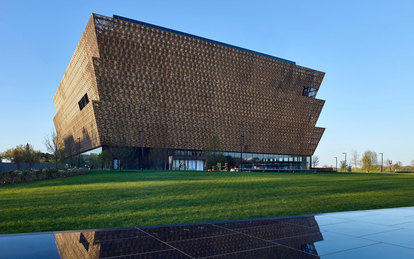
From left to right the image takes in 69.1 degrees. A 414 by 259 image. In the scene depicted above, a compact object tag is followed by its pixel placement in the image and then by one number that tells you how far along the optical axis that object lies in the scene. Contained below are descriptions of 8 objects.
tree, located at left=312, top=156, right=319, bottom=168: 126.48
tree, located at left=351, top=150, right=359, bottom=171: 133.35
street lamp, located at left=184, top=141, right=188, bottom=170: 78.07
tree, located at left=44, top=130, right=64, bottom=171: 77.97
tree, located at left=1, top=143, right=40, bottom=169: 66.89
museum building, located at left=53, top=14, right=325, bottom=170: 67.62
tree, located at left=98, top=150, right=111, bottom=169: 67.00
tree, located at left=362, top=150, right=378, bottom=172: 106.38
